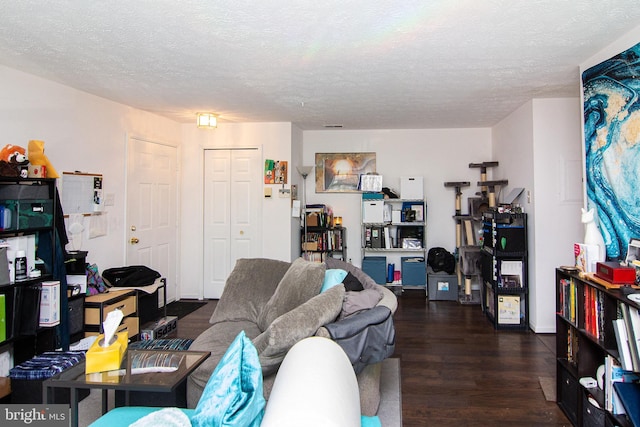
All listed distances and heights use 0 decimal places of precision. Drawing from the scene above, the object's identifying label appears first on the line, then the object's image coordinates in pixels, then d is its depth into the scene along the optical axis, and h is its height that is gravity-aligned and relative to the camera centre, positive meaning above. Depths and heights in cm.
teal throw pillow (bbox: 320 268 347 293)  293 -42
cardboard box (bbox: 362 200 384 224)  609 +15
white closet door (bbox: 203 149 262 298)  582 +14
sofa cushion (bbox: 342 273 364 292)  297 -47
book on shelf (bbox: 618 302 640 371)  200 -61
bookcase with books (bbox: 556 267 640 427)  208 -80
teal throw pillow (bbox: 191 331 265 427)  124 -55
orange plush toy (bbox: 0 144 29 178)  291 +46
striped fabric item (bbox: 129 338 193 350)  273 -86
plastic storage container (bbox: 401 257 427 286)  604 -79
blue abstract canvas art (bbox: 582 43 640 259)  255 +51
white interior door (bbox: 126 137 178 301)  481 +18
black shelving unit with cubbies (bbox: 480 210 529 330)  452 -60
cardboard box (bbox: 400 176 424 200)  612 +52
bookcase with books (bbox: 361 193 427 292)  606 -26
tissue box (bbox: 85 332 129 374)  205 -70
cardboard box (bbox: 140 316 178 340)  402 -112
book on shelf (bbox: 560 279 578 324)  271 -55
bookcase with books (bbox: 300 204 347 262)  605 -22
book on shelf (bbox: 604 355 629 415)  221 -92
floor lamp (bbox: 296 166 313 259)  599 +44
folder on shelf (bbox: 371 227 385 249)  613 -26
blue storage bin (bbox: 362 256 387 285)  605 -73
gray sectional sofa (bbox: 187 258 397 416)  214 -59
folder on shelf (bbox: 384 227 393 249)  616 -28
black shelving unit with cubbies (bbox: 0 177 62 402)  290 -28
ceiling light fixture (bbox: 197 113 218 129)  502 +127
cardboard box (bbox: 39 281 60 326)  311 -65
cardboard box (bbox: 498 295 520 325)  452 -102
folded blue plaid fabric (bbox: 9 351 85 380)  268 -98
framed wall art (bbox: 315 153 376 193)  639 +83
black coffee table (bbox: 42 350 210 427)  192 -78
